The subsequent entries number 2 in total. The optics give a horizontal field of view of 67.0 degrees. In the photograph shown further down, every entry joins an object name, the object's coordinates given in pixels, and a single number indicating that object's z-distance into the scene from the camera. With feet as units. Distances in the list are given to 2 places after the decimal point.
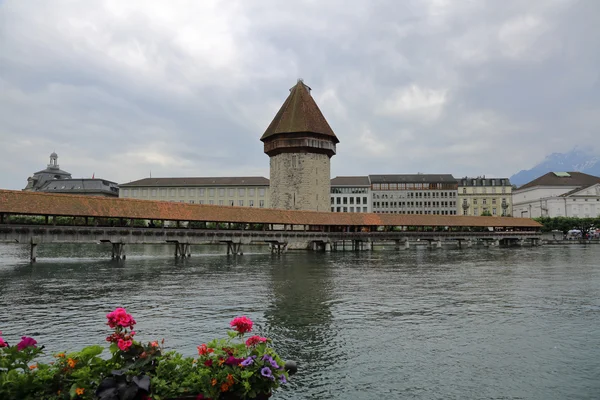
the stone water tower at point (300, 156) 186.70
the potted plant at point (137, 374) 12.24
